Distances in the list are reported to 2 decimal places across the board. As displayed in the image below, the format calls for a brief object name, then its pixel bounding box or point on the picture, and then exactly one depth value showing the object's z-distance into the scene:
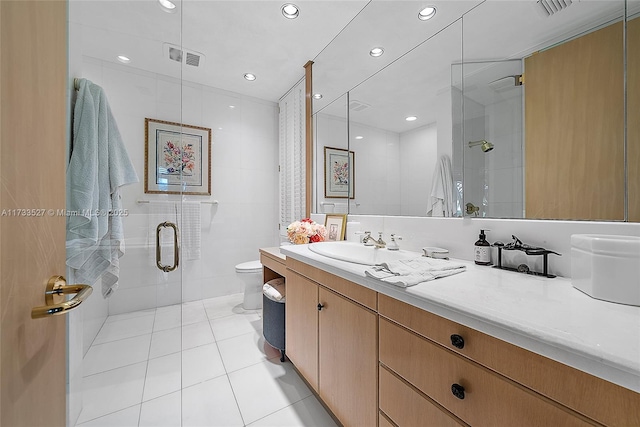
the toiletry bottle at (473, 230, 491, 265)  1.08
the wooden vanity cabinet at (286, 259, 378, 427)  0.95
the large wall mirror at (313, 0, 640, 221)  0.85
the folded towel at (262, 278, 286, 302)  1.76
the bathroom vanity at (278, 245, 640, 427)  0.44
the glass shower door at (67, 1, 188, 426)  1.17
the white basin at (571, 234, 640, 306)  0.61
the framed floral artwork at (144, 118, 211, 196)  1.36
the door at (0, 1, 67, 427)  0.44
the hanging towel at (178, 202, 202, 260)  2.65
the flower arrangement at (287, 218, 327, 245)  1.97
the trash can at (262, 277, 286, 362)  1.76
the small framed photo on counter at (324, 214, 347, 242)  2.02
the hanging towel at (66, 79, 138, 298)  1.03
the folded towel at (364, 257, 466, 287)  0.82
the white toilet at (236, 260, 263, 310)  2.54
